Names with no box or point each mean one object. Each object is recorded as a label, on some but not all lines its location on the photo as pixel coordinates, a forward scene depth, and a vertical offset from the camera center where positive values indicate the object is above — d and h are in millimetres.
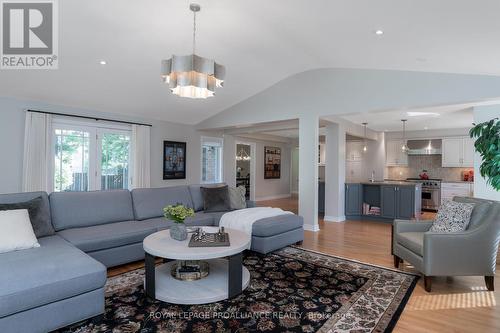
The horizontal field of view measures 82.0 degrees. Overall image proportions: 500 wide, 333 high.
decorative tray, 2695 -713
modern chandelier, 2807 +958
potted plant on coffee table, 2891 -515
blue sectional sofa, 1952 -776
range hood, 8377 +644
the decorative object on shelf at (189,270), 2848 -1053
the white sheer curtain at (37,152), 4840 +239
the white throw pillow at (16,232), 2502 -595
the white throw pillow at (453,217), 3070 -537
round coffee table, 2490 -1070
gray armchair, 2850 -819
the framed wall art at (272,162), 10492 +193
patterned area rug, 2193 -1207
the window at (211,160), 8125 +212
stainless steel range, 8000 -706
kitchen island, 6207 -728
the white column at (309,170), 5488 -41
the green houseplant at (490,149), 3816 +278
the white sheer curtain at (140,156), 6352 +241
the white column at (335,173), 6445 -113
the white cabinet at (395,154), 8867 +447
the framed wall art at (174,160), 7008 +181
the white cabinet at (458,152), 7825 +463
